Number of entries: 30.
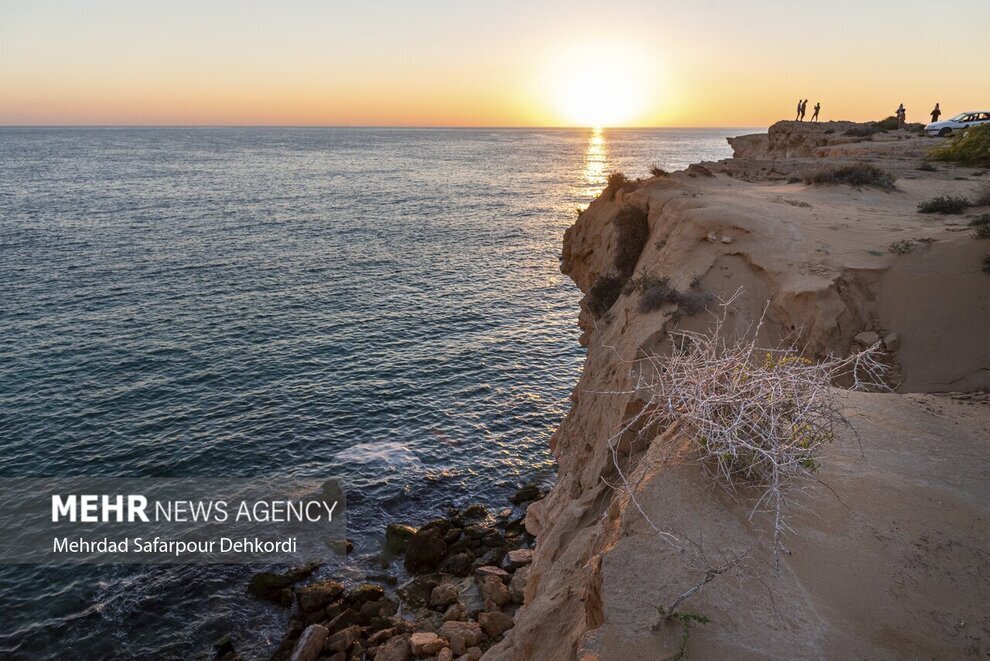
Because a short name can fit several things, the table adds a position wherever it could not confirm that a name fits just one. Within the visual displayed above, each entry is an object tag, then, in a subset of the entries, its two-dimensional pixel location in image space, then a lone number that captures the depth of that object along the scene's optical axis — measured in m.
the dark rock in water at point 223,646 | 14.87
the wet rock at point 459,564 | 17.36
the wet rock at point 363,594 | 16.12
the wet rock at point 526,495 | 20.78
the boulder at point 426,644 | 13.84
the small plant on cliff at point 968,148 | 31.12
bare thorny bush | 6.65
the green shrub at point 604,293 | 20.86
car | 43.59
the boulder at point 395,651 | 13.80
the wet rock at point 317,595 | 15.97
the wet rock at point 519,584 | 15.62
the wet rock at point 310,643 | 14.32
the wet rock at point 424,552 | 17.64
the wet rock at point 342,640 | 14.47
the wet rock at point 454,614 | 15.09
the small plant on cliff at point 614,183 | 26.76
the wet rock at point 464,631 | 14.10
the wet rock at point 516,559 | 17.11
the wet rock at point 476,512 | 20.05
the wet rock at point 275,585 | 16.53
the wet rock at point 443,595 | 15.88
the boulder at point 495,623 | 14.33
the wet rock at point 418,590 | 16.19
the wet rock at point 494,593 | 15.41
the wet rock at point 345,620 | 15.31
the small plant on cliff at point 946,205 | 20.12
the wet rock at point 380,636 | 14.66
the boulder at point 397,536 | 18.44
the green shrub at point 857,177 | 25.08
